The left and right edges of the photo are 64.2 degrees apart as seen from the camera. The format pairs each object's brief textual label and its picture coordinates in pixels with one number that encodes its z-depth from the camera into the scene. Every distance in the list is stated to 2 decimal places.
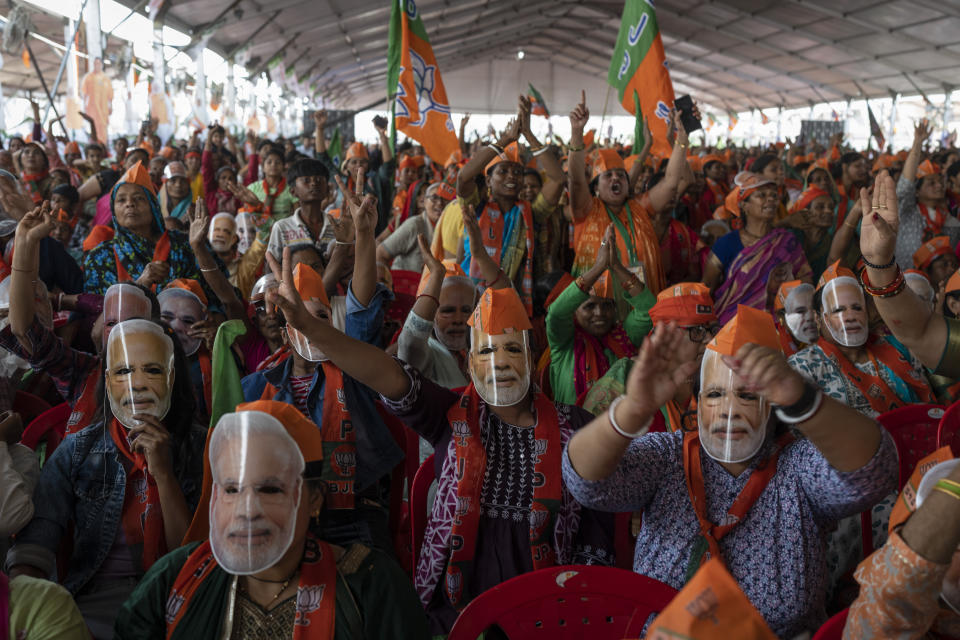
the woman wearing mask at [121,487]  2.16
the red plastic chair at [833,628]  1.55
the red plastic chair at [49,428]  2.70
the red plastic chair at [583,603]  1.74
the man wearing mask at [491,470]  2.21
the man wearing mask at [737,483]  1.64
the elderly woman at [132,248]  3.79
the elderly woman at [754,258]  4.31
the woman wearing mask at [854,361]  2.95
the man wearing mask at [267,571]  1.64
